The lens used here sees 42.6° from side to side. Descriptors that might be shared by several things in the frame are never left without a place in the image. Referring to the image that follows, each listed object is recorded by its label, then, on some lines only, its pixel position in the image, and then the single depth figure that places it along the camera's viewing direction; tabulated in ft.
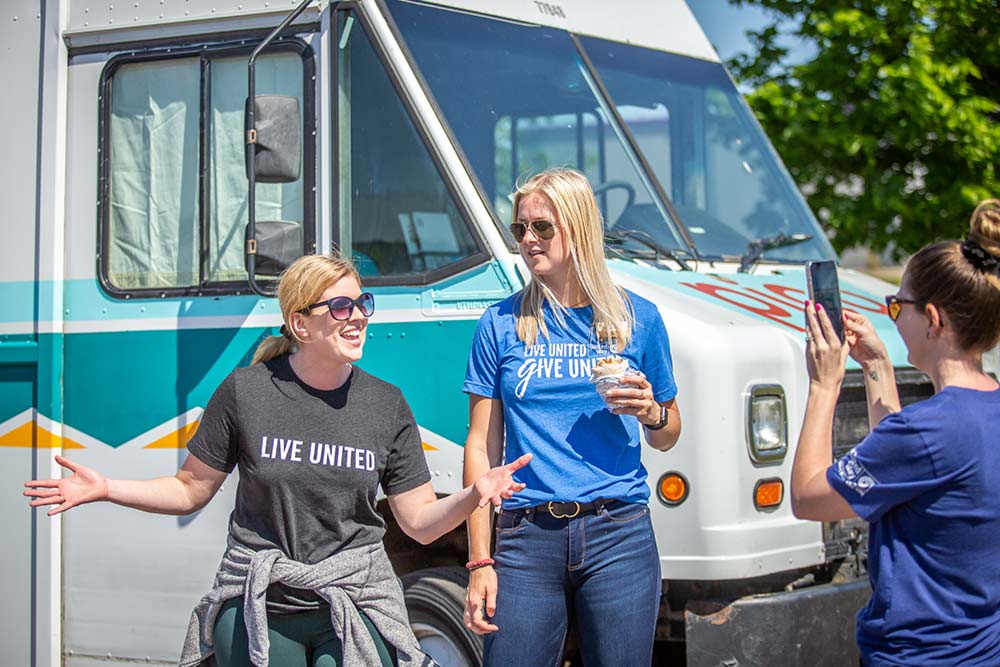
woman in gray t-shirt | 10.19
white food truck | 13.19
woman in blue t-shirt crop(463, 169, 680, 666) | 10.39
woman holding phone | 8.50
